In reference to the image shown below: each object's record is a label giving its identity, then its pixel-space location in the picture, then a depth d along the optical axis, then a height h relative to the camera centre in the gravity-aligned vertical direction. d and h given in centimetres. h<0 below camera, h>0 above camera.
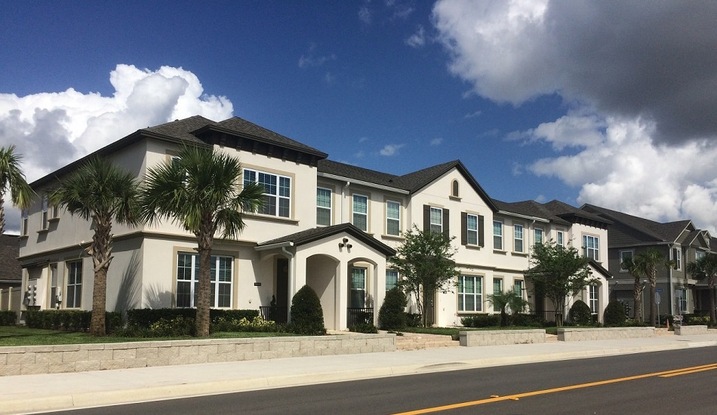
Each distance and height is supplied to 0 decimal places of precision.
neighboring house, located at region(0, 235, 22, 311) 3312 +48
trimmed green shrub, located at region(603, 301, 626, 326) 3794 -192
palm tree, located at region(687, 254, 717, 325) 5012 +99
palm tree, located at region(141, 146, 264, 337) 1881 +253
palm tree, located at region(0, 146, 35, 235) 1855 +297
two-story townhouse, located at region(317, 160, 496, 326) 2942 +358
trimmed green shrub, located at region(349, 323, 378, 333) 2445 -177
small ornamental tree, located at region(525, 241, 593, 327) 3491 +56
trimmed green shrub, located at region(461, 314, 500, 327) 3269 -200
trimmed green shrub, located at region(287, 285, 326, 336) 2223 -113
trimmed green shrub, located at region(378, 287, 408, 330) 2628 -128
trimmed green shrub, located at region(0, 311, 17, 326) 3056 -174
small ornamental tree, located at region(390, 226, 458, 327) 2859 +82
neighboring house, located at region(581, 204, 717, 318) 5188 +257
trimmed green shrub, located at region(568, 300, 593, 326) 3720 -181
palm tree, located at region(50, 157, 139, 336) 2008 +254
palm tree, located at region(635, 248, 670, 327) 4237 +128
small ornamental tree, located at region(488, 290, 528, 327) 3284 -105
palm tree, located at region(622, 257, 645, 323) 4159 +48
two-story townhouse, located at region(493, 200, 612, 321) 3794 +288
